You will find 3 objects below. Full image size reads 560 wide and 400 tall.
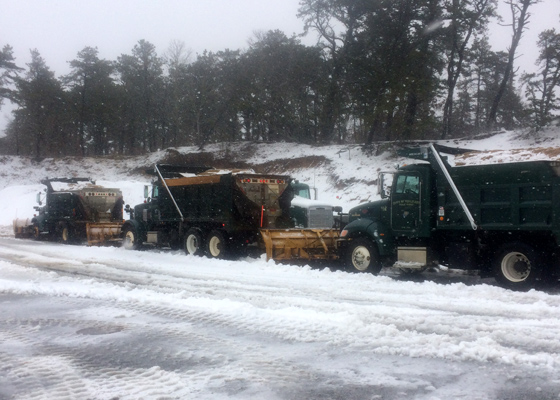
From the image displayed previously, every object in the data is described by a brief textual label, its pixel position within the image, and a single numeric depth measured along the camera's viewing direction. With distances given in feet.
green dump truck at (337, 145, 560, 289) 34.09
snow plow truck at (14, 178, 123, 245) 75.46
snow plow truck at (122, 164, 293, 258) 53.31
